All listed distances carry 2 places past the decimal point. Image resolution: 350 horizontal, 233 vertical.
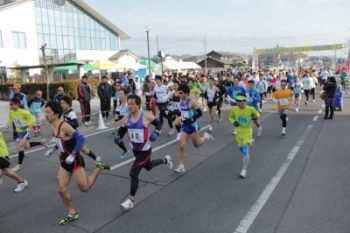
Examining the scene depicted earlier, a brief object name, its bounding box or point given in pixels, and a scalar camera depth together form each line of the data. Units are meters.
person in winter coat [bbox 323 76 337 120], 12.52
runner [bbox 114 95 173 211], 4.78
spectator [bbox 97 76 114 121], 13.91
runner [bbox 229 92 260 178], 6.14
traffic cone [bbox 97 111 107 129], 12.28
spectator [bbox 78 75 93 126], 12.90
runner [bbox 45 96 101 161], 6.07
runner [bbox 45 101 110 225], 4.31
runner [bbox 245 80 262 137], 10.33
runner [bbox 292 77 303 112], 15.30
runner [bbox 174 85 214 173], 6.55
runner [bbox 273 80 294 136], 9.86
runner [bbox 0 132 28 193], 5.38
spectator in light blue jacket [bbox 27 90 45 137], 10.84
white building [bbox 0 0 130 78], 33.16
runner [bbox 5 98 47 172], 6.94
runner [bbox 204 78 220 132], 11.25
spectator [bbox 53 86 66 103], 10.23
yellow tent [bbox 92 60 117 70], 25.33
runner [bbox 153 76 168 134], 10.94
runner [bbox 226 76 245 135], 11.17
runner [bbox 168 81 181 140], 9.48
